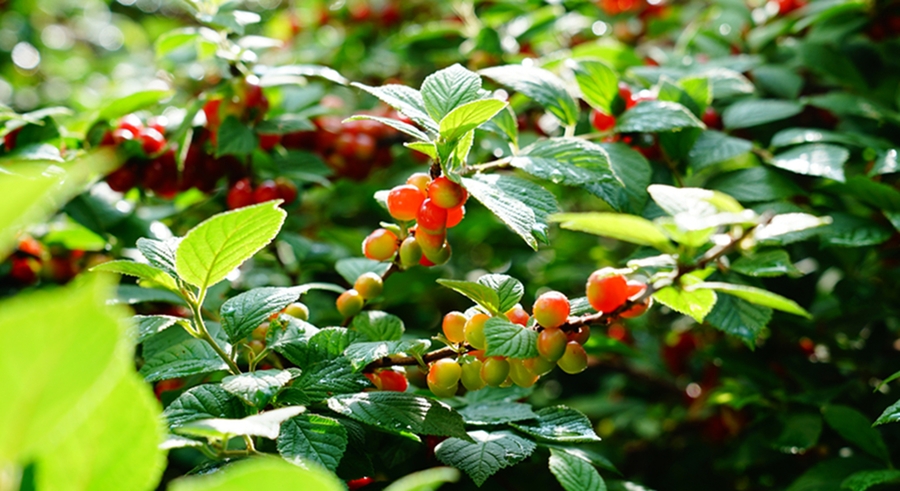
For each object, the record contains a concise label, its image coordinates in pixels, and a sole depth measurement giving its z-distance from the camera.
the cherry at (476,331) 0.66
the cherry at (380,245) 0.70
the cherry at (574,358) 0.66
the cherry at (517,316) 0.67
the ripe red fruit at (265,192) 0.80
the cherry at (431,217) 0.68
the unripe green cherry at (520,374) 0.66
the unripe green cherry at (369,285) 0.71
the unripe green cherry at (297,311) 0.71
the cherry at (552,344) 0.65
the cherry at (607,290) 0.65
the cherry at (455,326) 0.67
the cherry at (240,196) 0.80
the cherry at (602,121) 0.78
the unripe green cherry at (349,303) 0.71
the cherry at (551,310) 0.66
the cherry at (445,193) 0.67
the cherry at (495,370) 0.66
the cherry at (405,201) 0.68
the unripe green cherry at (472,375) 0.67
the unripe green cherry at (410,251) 0.69
